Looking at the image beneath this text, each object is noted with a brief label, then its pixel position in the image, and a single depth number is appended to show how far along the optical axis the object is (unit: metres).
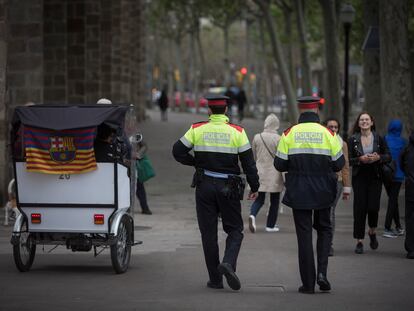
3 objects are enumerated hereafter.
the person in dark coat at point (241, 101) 56.25
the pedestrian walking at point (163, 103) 60.38
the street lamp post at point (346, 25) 30.64
